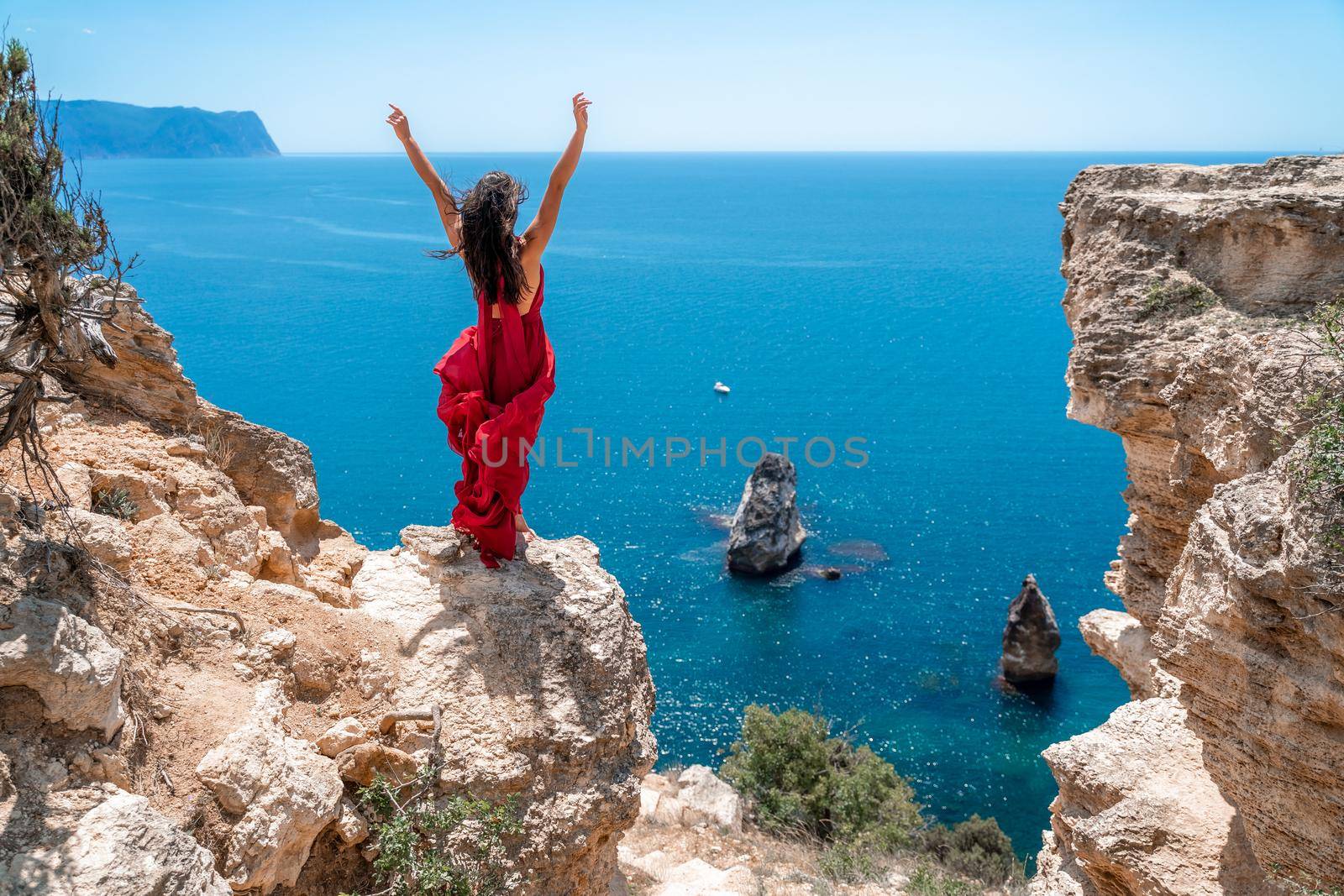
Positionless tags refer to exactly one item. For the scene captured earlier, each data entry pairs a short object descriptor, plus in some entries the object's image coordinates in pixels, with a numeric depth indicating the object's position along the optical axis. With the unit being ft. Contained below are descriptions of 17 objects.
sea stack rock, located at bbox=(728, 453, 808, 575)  135.03
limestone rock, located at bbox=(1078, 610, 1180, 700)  43.55
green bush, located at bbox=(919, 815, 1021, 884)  65.00
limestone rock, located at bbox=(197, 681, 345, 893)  17.69
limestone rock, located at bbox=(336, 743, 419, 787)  20.31
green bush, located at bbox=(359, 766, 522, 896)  19.53
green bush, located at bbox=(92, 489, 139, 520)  23.29
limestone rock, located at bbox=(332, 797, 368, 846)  19.60
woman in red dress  24.40
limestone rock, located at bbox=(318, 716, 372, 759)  20.43
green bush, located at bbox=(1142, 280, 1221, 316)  39.50
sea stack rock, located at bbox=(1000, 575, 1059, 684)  110.22
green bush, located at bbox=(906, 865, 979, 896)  40.27
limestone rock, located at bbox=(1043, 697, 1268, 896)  27.78
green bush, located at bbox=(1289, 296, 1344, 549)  22.08
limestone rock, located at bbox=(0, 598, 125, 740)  15.81
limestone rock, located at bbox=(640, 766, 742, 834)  49.14
